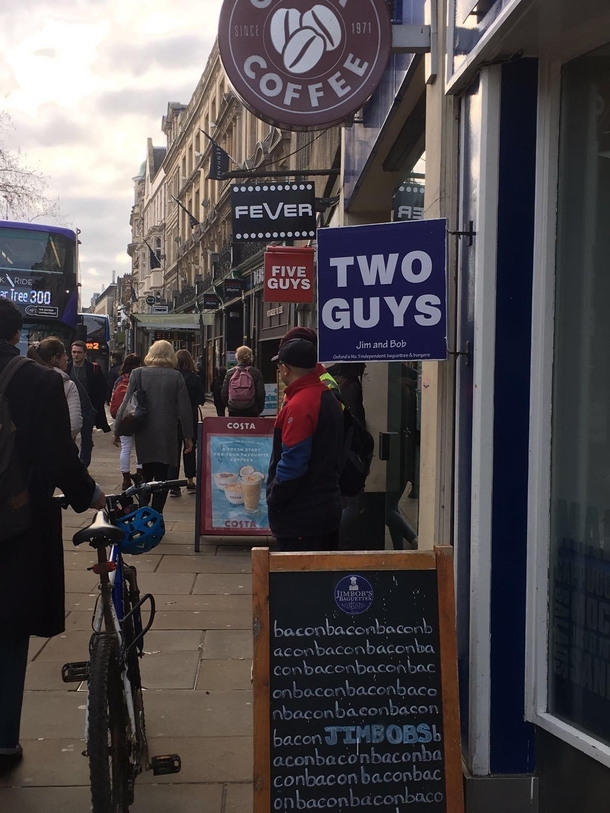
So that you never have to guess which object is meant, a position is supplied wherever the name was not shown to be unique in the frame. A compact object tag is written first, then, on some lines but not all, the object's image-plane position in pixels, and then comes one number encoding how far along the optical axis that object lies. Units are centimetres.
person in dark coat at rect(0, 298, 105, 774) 353
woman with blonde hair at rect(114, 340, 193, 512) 819
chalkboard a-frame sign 295
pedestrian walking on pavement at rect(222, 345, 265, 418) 1055
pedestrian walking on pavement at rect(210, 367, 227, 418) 2011
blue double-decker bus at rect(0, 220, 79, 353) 1575
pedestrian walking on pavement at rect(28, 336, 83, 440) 768
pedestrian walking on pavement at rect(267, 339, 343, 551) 438
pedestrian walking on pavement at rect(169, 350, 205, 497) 1091
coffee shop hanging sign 419
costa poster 793
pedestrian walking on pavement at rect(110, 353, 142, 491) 1011
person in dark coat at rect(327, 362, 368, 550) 670
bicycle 292
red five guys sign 1150
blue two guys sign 360
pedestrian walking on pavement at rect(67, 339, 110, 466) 1143
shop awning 3130
